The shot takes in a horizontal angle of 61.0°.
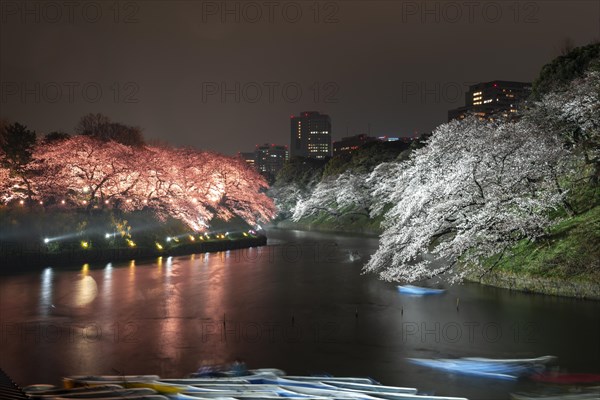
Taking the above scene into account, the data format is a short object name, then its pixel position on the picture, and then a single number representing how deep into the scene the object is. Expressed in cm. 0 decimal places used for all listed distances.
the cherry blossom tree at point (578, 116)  2242
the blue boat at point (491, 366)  1290
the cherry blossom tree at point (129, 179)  3653
